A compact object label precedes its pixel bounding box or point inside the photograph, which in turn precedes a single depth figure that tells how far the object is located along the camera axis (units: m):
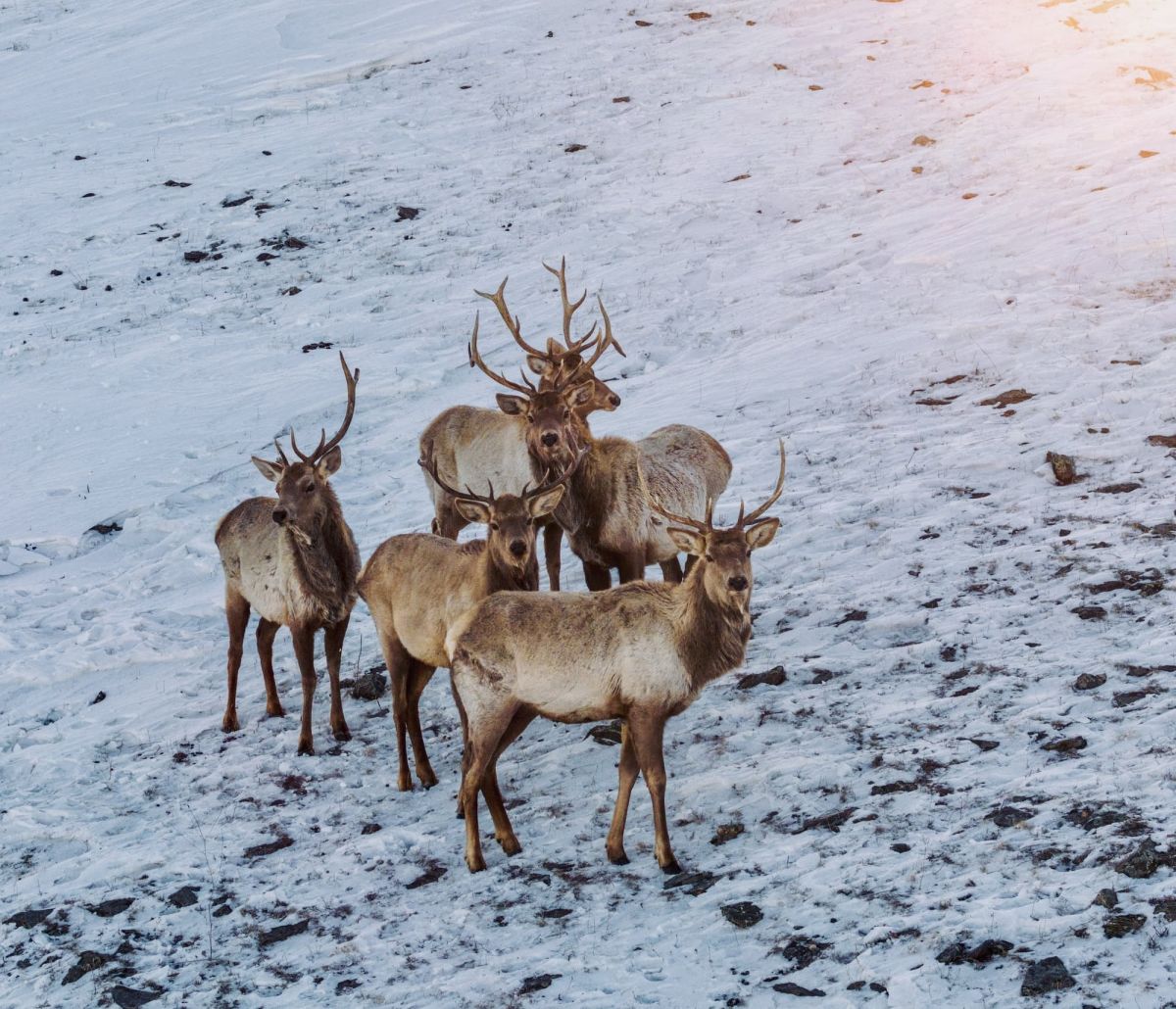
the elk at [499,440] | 22.22
